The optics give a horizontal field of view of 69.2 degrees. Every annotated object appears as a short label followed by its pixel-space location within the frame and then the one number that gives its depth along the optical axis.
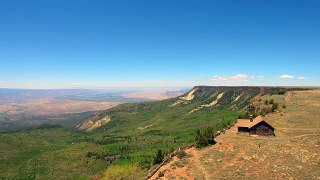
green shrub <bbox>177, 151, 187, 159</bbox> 55.00
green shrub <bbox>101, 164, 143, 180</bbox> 78.10
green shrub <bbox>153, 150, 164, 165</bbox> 61.98
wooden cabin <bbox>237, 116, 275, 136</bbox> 62.90
